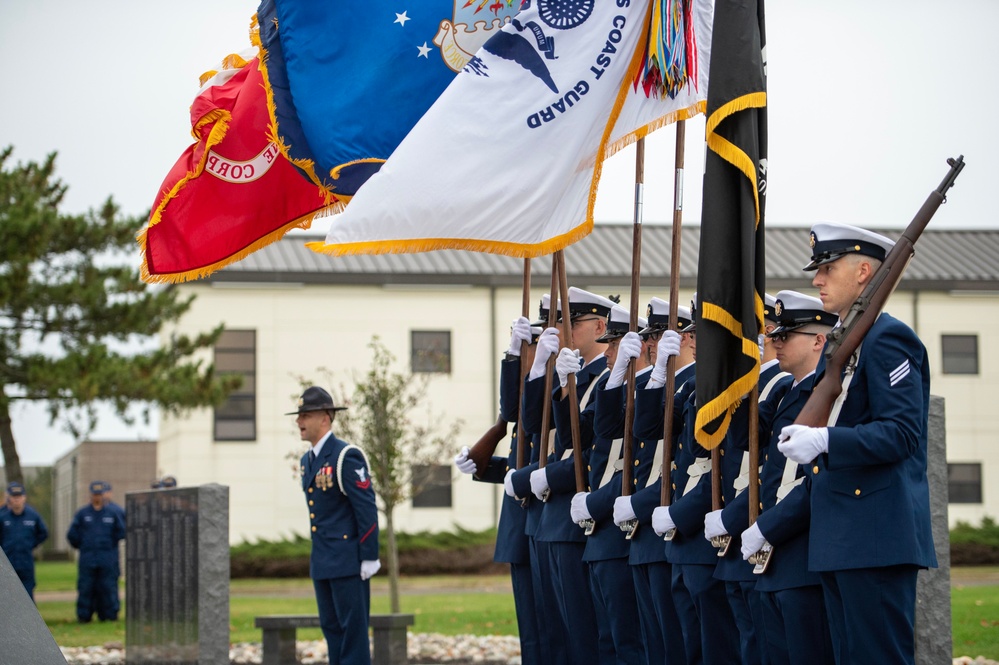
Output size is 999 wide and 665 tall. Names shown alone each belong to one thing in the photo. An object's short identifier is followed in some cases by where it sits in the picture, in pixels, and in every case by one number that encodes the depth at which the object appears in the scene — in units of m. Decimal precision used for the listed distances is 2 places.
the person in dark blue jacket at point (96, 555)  32.75
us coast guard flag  12.06
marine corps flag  17.03
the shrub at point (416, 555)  48.47
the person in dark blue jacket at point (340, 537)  17.73
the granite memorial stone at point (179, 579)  20.70
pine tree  36.91
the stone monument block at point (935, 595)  13.97
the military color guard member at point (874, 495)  9.27
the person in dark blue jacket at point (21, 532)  30.69
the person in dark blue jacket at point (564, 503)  14.02
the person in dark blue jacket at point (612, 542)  13.14
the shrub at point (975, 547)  50.84
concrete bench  21.41
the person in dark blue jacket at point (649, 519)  12.25
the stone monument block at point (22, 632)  10.44
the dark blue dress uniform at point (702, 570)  11.64
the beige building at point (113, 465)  79.69
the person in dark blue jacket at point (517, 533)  15.16
